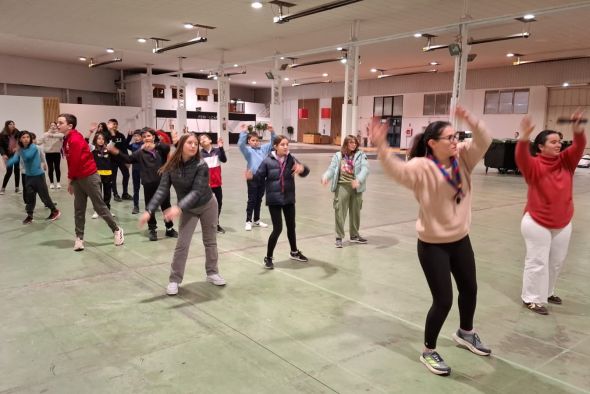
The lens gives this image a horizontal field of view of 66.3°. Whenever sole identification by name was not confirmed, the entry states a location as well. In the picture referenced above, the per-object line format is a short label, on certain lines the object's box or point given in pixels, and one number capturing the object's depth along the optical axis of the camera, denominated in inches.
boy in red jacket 224.2
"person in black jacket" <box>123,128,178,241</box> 269.9
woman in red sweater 153.4
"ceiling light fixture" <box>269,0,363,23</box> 475.7
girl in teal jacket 242.1
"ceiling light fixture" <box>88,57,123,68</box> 990.4
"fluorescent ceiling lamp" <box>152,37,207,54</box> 651.9
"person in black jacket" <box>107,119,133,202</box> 360.5
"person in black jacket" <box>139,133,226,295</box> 169.8
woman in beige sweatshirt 111.5
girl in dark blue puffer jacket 203.6
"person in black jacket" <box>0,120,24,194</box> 384.8
